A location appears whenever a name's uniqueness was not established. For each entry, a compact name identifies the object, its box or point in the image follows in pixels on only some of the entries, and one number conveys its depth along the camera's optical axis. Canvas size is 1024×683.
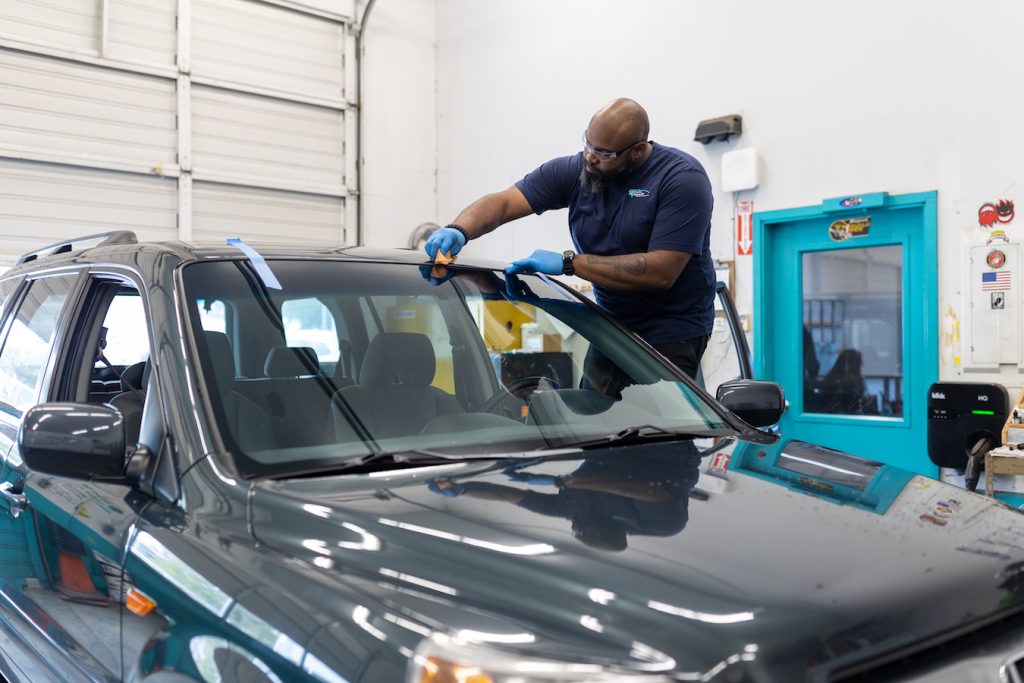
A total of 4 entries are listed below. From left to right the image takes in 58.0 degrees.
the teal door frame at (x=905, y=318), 5.57
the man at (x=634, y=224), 2.86
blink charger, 5.04
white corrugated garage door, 7.30
